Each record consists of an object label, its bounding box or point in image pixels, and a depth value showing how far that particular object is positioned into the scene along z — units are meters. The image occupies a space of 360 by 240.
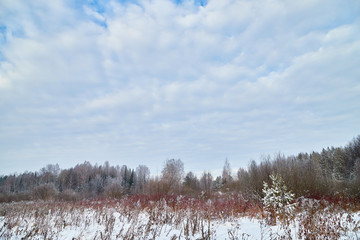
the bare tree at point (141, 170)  82.38
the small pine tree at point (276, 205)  6.95
